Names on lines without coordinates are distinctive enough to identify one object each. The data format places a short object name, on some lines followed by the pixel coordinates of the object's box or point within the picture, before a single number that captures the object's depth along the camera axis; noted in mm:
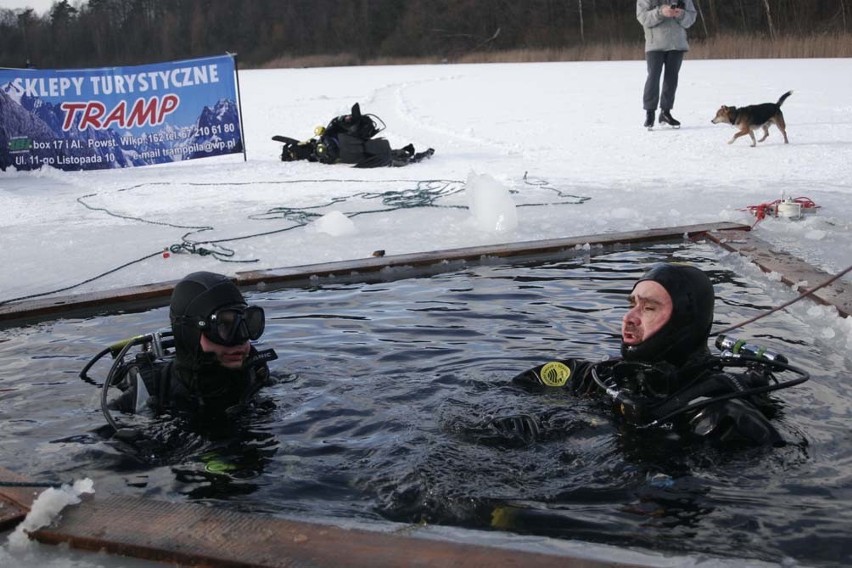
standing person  12016
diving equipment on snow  11273
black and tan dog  10797
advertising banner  11477
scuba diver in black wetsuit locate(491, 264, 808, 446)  3588
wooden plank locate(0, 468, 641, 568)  2416
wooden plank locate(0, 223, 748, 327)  5574
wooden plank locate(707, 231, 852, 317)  5125
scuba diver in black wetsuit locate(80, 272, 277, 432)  3941
